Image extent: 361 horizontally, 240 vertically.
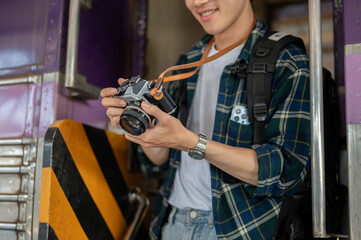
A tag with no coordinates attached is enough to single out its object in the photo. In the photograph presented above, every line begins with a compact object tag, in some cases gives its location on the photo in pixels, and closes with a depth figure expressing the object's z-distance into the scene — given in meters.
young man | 1.23
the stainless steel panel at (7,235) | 1.43
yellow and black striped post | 1.30
